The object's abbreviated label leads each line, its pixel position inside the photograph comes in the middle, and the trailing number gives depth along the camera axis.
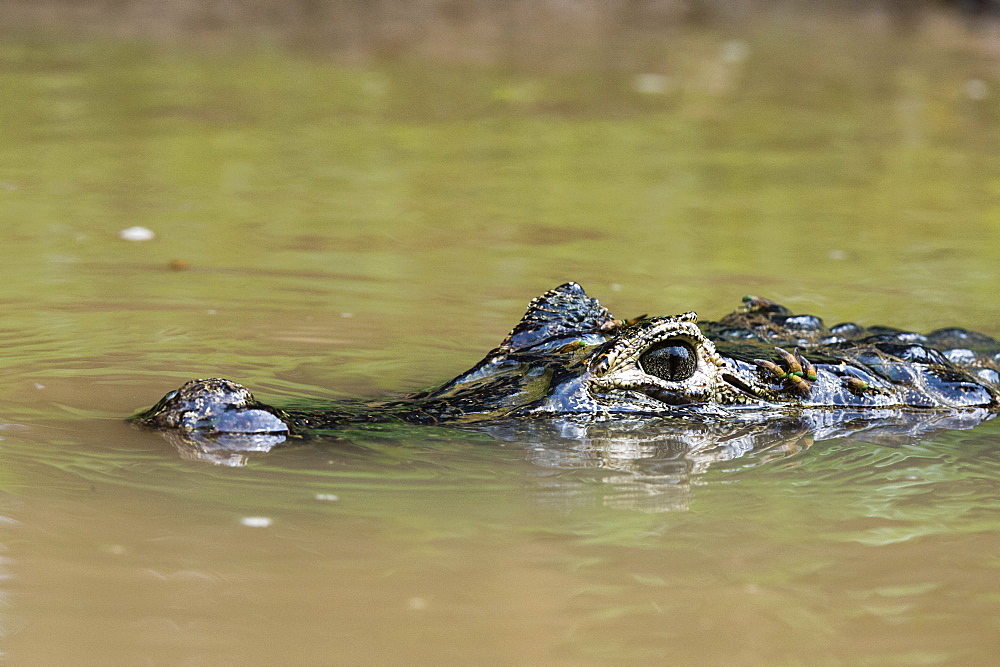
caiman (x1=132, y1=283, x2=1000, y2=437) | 8.09
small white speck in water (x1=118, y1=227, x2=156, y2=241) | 14.43
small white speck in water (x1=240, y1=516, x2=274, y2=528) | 6.89
